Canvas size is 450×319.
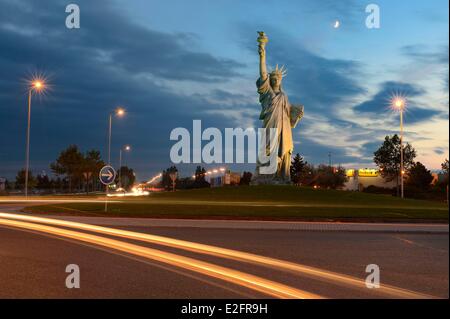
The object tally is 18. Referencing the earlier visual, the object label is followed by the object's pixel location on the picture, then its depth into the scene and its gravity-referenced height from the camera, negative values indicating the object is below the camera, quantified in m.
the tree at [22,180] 90.71 +1.05
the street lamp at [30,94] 36.09 +7.15
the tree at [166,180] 152.50 +1.97
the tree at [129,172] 168.77 +4.64
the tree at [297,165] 129.75 +5.96
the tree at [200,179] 113.31 +1.97
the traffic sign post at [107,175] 25.19 +0.56
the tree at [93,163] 91.25 +4.41
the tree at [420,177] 86.29 +1.91
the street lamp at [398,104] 46.07 +7.68
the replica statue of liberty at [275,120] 62.50 +8.44
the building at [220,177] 113.32 +2.42
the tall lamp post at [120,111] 48.12 +7.14
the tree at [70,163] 88.75 +3.99
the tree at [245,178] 123.70 +2.30
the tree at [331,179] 102.00 +1.81
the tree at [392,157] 100.38 +6.27
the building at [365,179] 111.12 +2.00
